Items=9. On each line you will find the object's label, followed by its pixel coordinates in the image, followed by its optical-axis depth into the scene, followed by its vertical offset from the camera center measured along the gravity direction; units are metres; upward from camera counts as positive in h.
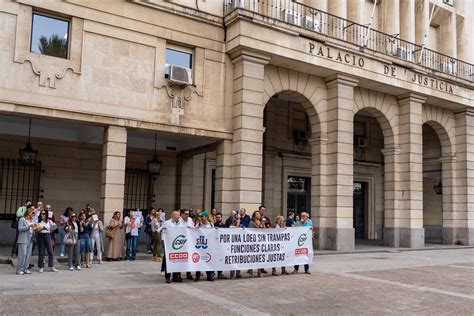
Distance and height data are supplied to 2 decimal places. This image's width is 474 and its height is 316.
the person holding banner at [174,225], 10.62 -0.62
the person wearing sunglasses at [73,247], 12.12 -1.33
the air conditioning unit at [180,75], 15.51 +4.21
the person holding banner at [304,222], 13.48 -0.52
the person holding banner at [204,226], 11.05 -0.64
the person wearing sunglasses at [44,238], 11.66 -1.07
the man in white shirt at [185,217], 11.91 -0.44
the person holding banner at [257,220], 12.50 -0.48
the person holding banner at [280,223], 12.64 -0.55
